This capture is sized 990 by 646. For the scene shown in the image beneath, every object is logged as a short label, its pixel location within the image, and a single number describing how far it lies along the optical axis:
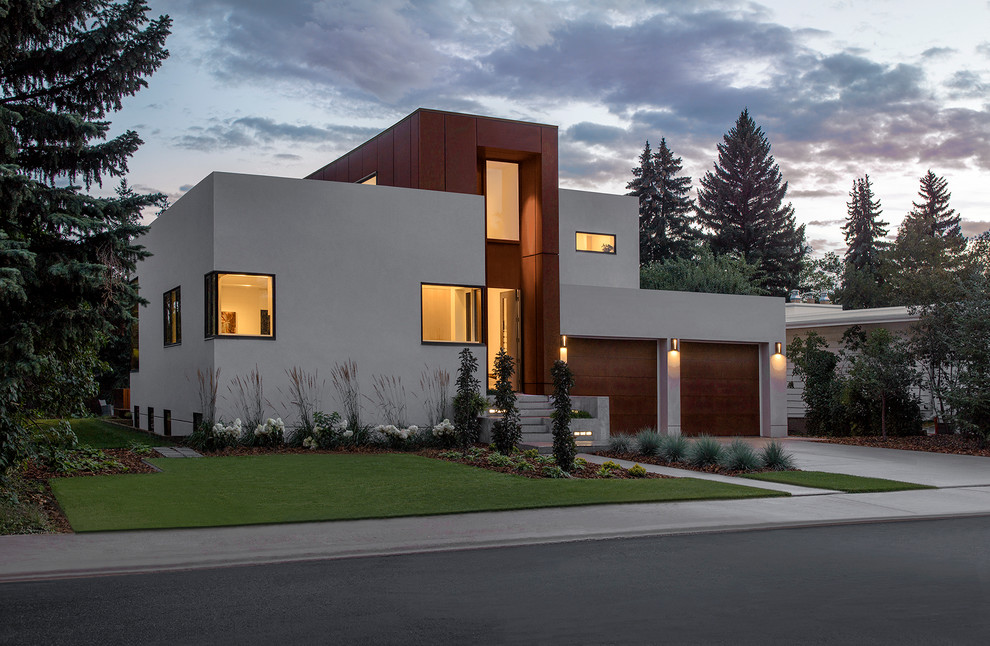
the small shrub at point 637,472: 12.86
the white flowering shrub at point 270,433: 15.38
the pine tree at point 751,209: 49.59
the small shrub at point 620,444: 16.25
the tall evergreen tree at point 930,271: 19.64
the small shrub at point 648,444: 15.62
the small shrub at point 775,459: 14.09
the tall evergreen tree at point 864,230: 61.58
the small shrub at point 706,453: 14.27
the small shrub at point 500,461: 13.42
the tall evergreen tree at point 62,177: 8.54
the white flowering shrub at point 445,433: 16.48
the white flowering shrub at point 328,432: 15.82
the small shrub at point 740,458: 13.81
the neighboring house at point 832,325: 24.92
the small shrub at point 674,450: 14.94
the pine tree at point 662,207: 48.78
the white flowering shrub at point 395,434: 16.16
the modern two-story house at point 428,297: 16.27
